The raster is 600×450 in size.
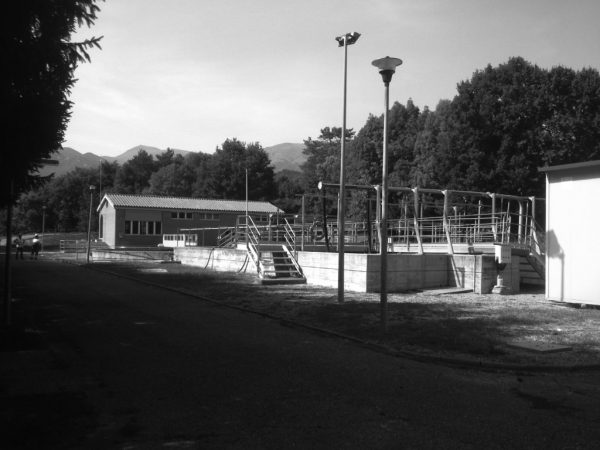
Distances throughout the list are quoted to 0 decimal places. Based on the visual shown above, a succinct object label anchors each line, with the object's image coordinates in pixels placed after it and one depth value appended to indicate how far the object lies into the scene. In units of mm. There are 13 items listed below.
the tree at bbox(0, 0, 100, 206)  8375
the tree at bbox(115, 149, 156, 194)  110881
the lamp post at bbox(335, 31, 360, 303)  14562
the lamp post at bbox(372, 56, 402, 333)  10656
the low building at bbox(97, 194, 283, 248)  55406
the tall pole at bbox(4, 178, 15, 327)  10711
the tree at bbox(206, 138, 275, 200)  86125
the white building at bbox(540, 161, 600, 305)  14641
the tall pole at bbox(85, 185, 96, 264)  33094
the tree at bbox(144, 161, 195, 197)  100938
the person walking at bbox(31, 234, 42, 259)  40275
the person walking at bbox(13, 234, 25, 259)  39369
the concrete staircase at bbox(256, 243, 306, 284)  20562
